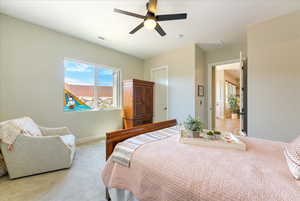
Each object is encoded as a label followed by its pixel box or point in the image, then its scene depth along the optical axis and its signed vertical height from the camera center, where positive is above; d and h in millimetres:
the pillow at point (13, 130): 1840 -430
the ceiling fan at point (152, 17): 1792 +1200
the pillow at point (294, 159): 821 -409
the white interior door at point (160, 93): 4367 +289
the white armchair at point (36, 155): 1854 -827
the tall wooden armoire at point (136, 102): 3936 -32
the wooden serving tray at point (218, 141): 1303 -438
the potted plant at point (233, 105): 7421 -234
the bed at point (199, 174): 744 -491
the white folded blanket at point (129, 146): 1245 -464
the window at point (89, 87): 3357 +425
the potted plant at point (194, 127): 1581 -324
